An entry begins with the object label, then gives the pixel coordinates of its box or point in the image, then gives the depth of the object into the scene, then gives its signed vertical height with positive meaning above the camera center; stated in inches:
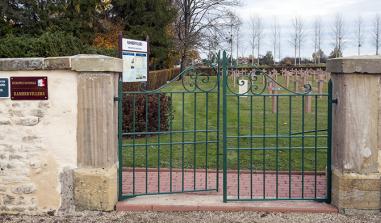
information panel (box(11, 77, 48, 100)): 199.6 +2.4
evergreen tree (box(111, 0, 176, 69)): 1096.8 +185.2
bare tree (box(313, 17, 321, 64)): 2630.4 +277.9
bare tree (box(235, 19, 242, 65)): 1700.3 +265.8
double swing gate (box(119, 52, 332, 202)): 217.7 -45.0
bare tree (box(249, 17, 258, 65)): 2689.5 +321.0
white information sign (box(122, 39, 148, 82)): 384.5 +29.7
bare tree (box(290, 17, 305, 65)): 2618.1 +306.7
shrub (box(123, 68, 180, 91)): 434.6 +33.4
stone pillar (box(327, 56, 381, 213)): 197.5 -19.7
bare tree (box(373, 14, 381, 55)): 2169.0 +269.3
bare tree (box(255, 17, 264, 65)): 2689.5 +317.9
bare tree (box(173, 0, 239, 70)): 1578.5 +250.7
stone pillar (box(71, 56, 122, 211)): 198.5 -20.6
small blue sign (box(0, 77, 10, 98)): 201.6 +2.8
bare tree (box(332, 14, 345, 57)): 2406.5 +300.0
